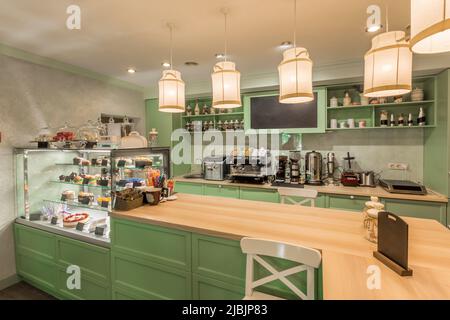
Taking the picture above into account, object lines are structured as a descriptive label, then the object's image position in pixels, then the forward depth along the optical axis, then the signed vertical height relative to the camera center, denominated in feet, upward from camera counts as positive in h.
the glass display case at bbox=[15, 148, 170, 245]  6.79 -0.94
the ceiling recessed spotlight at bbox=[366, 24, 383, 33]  6.08 +3.24
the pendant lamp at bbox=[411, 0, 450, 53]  2.42 +1.44
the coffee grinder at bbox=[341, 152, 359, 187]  9.68 -1.12
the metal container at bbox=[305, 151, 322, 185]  10.64 -0.67
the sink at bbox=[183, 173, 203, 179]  12.88 -1.26
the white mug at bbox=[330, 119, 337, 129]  10.80 +1.28
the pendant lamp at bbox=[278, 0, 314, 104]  4.65 +1.54
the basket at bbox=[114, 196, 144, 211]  6.26 -1.35
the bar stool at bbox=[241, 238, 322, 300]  3.64 -1.83
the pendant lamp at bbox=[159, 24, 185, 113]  6.20 +1.65
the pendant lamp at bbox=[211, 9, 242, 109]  5.53 +1.64
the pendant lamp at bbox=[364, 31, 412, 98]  3.94 +1.49
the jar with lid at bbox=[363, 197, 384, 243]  4.21 -1.24
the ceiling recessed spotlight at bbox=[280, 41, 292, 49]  7.86 +3.67
